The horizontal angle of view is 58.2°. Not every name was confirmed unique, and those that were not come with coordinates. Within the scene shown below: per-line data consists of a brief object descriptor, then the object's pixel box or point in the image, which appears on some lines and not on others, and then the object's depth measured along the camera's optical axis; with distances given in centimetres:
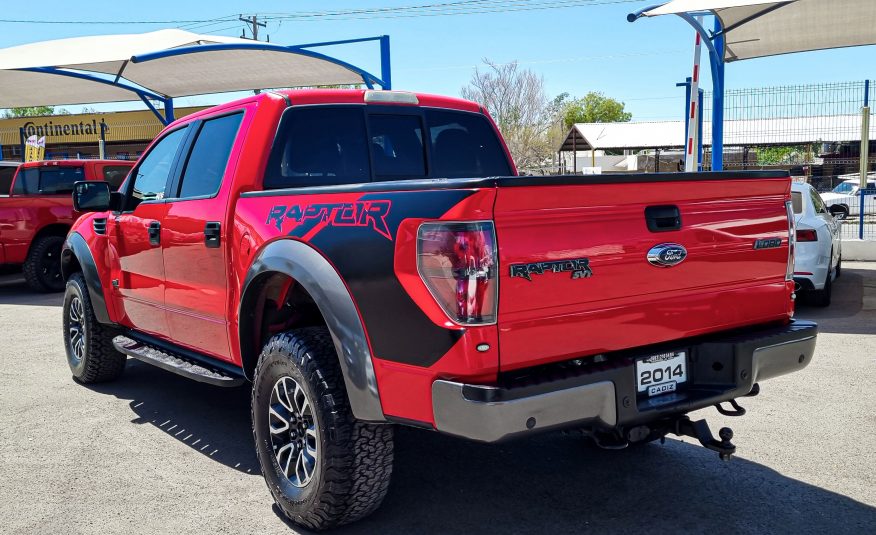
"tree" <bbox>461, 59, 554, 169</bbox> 4456
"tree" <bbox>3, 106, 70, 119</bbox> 6538
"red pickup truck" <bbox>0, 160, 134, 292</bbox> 1152
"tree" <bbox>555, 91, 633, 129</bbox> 8888
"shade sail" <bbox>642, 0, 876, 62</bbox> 1155
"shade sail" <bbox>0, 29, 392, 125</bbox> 1598
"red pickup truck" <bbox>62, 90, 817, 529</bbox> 277
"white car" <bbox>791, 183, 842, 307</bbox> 855
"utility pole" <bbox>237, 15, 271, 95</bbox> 4578
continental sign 3538
